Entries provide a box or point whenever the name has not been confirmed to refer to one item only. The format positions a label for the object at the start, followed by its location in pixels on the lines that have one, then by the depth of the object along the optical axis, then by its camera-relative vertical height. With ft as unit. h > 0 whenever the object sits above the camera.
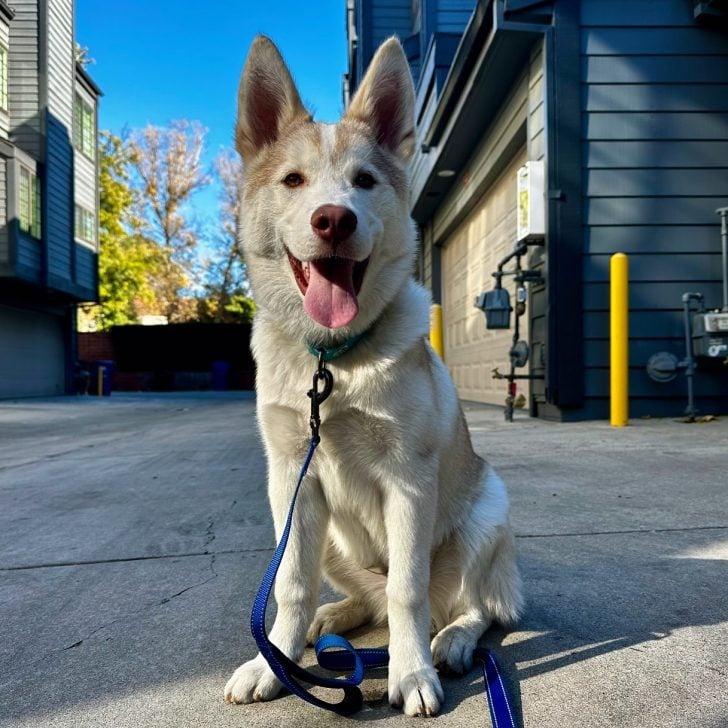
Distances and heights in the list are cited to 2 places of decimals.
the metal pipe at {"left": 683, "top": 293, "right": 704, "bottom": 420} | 19.60 +0.26
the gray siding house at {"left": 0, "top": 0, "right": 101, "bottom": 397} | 47.50 +13.07
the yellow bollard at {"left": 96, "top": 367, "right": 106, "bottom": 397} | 63.87 -2.67
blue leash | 4.28 -2.33
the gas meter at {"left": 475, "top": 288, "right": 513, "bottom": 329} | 22.90 +1.87
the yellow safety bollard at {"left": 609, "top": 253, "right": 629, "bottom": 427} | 19.43 +0.60
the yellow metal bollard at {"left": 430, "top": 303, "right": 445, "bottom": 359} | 32.71 +1.43
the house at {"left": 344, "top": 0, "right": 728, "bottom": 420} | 20.58 +6.16
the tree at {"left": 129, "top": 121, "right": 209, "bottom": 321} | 96.78 +26.06
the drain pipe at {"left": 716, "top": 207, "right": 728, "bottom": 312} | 19.86 +3.72
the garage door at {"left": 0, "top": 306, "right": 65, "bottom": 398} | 49.93 +0.17
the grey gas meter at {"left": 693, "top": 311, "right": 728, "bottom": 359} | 19.02 +0.82
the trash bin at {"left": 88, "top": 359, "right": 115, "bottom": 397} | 64.39 -2.53
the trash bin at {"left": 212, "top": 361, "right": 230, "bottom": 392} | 76.74 -2.37
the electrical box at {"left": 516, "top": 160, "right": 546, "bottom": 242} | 20.90 +5.42
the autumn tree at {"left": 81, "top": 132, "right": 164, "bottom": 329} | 79.61 +14.71
